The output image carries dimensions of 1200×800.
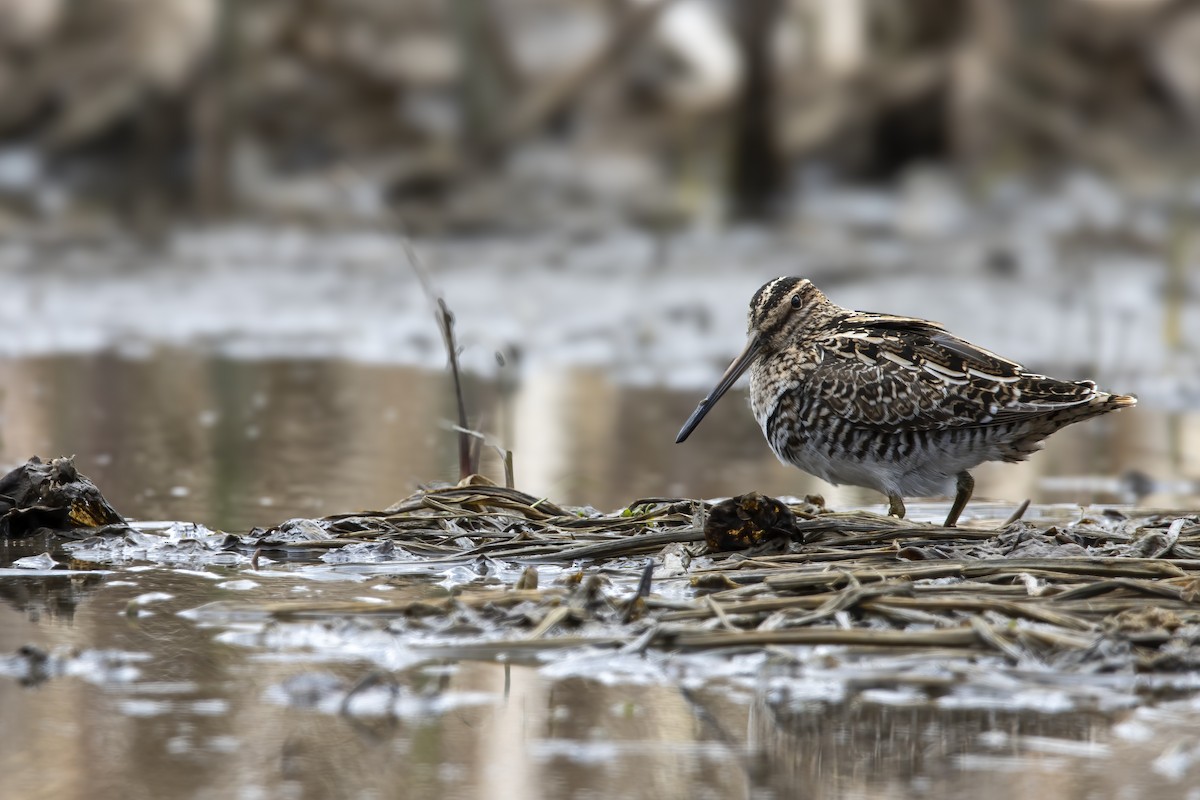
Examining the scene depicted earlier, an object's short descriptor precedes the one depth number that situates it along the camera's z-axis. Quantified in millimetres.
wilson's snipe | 10906
